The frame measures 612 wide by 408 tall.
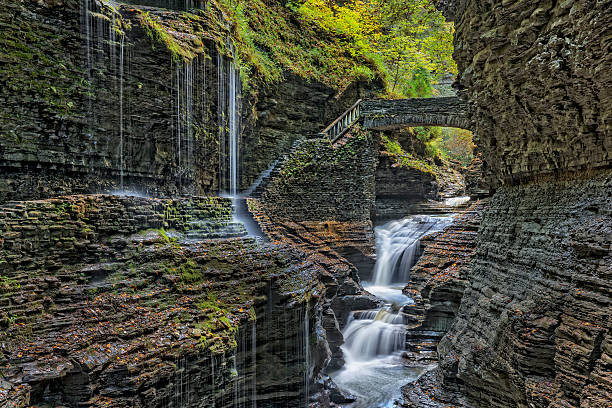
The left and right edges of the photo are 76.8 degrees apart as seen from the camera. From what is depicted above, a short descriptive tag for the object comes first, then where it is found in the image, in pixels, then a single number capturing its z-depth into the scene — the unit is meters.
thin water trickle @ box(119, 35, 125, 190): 10.38
